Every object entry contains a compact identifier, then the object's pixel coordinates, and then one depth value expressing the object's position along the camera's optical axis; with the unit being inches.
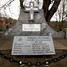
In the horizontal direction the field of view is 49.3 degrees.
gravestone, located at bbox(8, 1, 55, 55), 69.4
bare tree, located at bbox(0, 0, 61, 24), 147.6
